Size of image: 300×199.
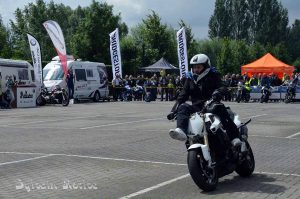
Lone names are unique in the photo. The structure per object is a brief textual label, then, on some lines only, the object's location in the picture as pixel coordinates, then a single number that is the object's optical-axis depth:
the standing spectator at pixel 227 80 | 36.59
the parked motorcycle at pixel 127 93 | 38.19
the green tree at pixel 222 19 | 105.00
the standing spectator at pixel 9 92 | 29.56
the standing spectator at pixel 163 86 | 38.61
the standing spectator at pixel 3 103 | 29.58
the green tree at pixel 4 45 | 56.59
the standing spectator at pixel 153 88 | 38.27
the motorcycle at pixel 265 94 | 34.44
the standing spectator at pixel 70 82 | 34.01
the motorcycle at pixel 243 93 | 34.99
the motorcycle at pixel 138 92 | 38.56
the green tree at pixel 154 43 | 62.41
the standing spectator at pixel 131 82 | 39.22
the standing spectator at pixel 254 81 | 36.51
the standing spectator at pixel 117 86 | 38.16
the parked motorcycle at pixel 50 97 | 32.00
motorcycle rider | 7.66
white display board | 30.41
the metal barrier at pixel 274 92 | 35.03
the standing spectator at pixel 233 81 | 37.56
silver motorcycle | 7.18
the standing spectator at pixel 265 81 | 34.88
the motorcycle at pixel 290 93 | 34.00
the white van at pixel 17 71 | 30.50
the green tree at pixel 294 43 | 107.12
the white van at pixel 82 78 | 34.31
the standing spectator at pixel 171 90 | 38.31
